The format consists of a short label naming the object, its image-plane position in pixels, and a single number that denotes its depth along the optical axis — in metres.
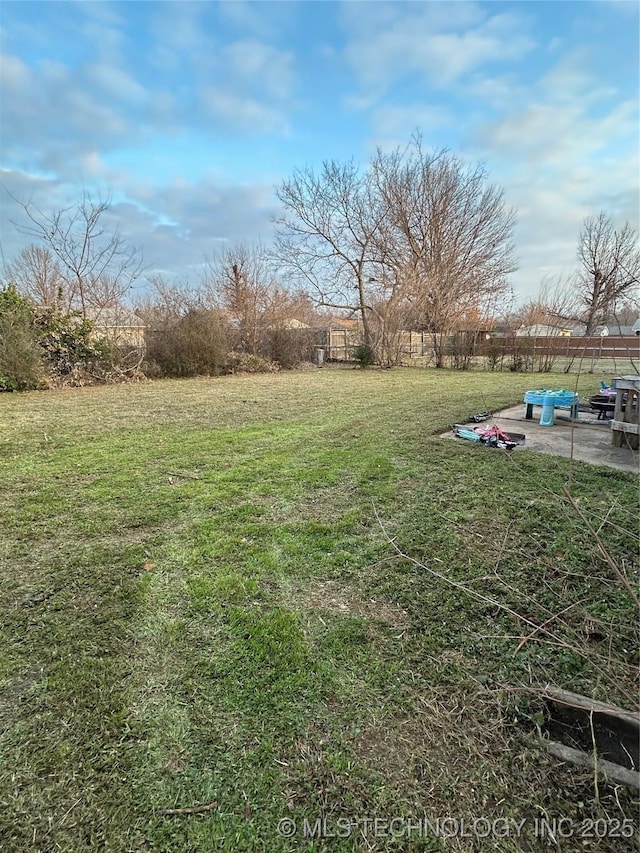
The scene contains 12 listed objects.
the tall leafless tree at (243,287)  13.33
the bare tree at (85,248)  10.71
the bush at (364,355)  15.12
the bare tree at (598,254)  14.83
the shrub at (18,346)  8.05
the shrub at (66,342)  8.88
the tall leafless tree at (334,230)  16.58
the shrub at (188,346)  11.10
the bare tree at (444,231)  16.92
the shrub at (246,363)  12.60
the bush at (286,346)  13.82
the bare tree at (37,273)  11.47
